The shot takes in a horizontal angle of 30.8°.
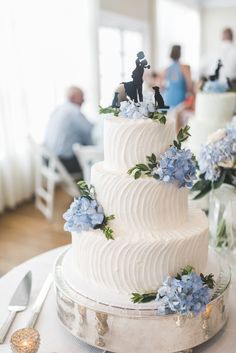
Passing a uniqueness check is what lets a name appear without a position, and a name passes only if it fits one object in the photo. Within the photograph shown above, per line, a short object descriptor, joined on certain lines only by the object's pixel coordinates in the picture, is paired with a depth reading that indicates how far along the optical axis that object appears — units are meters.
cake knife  1.22
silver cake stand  1.05
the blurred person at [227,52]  4.86
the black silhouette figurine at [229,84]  2.46
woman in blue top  2.65
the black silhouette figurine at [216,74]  2.33
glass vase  1.59
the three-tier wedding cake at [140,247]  1.06
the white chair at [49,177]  3.79
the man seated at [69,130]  3.83
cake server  1.19
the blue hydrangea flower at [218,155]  1.58
